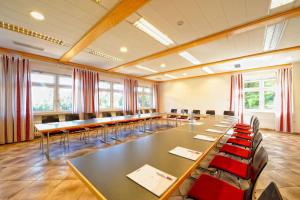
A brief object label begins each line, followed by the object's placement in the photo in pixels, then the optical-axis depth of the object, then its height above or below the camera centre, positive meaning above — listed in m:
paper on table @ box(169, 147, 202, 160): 1.28 -0.56
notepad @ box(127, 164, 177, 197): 0.80 -0.55
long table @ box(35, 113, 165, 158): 2.66 -0.60
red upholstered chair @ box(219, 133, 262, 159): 1.74 -0.82
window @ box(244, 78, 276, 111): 5.89 +0.26
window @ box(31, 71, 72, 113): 4.65 +0.29
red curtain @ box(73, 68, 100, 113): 5.33 +0.40
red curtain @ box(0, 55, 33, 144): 3.85 -0.03
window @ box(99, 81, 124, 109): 6.62 +0.27
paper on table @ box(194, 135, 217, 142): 1.84 -0.56
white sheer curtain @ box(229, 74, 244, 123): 6.29 +0.18
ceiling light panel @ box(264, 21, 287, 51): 2.78 +1.56
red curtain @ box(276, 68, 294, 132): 5.25 -0.02
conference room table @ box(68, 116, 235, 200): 0.79 -0.56
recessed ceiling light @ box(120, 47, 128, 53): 3.88 +1.55
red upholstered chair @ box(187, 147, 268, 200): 1.00 -0.81
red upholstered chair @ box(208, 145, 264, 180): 1.44 -0.82
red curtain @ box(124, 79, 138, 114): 7.36 +0.28
